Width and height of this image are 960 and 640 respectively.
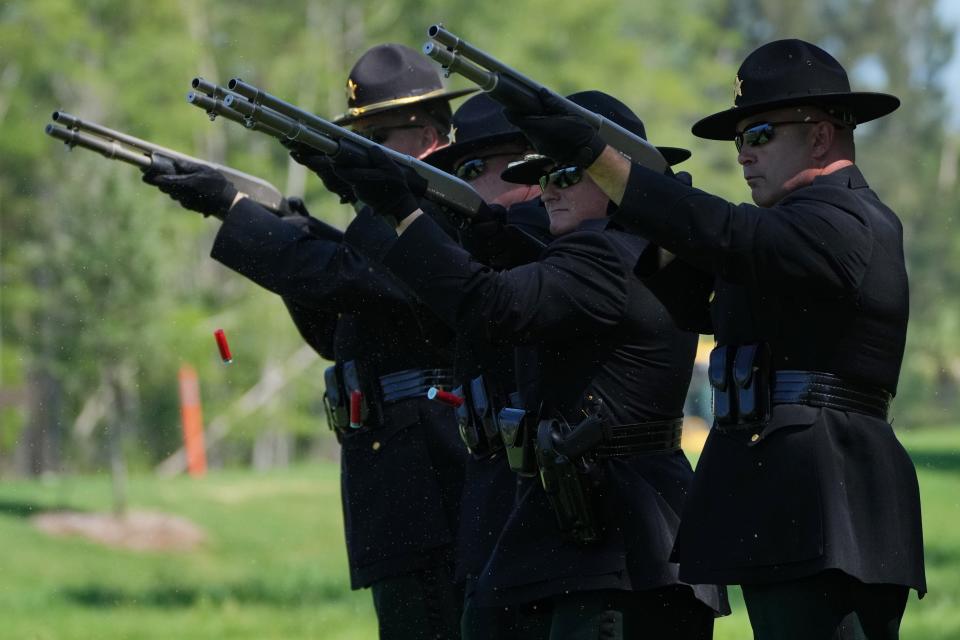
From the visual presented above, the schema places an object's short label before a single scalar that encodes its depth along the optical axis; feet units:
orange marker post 208.85
